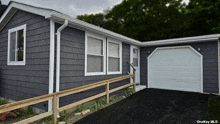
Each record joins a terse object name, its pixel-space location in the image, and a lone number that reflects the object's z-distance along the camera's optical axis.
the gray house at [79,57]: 3.93
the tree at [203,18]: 12.85
